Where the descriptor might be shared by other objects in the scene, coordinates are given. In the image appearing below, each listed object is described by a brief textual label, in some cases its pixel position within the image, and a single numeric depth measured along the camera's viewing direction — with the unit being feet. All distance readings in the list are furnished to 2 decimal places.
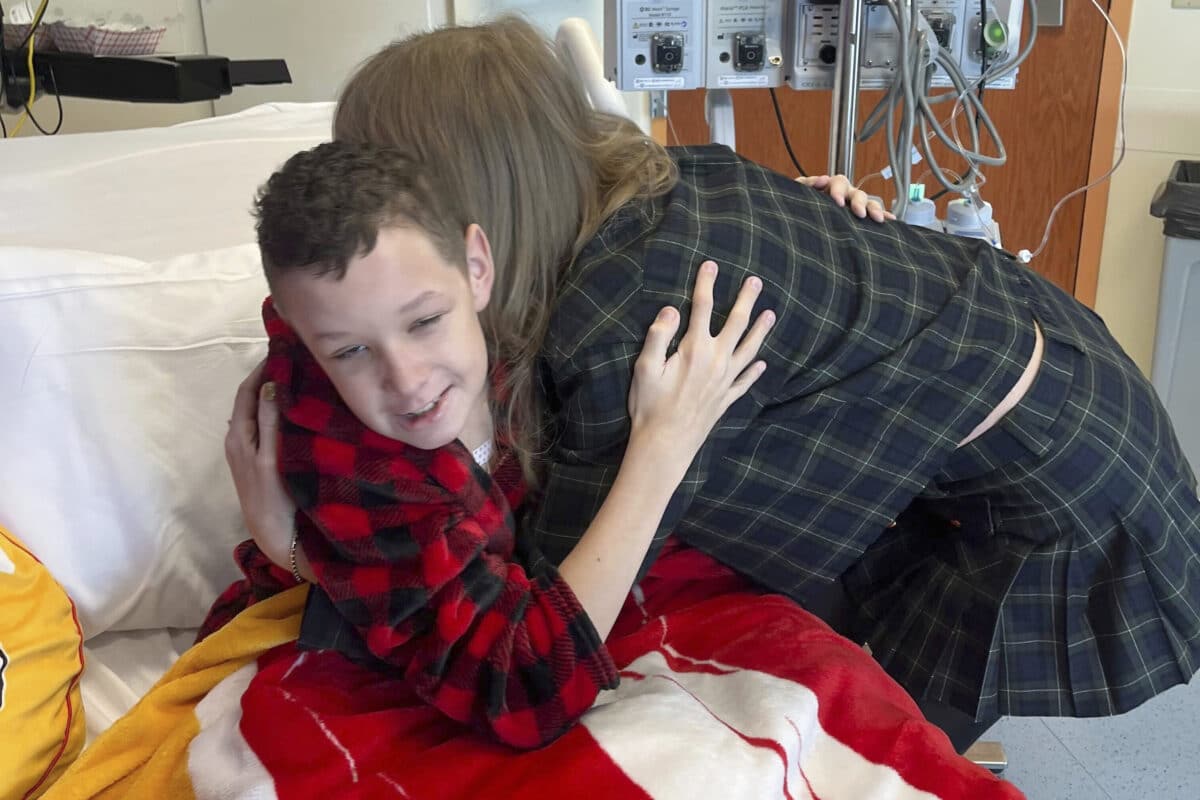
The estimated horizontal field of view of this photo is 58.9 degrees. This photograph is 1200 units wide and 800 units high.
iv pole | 5.61
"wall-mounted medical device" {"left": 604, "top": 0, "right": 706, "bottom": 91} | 5.99
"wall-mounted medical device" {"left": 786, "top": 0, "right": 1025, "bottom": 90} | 5.94
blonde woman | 3.15
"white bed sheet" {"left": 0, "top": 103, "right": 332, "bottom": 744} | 3.73
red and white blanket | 2.73
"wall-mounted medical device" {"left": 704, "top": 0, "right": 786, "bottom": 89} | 6.00
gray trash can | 7.25
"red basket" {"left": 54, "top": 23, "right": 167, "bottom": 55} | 8.57
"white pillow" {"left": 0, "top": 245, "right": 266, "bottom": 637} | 3.51
